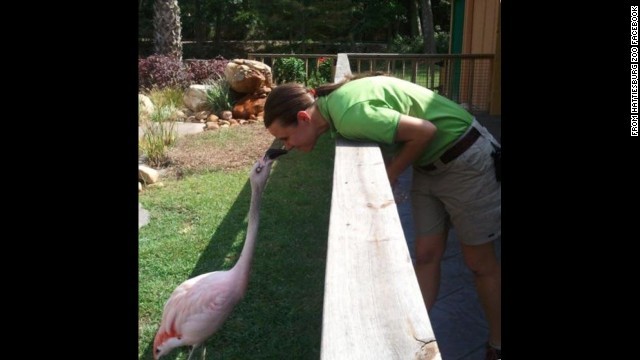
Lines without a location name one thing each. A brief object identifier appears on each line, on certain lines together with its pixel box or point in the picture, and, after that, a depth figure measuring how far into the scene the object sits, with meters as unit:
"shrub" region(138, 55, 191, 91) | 13.54
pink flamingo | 3.02
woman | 2.69
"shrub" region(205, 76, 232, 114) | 12.13
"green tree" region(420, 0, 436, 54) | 20.50
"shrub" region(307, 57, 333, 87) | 13.28
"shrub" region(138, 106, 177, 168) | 8.71
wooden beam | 1.20
